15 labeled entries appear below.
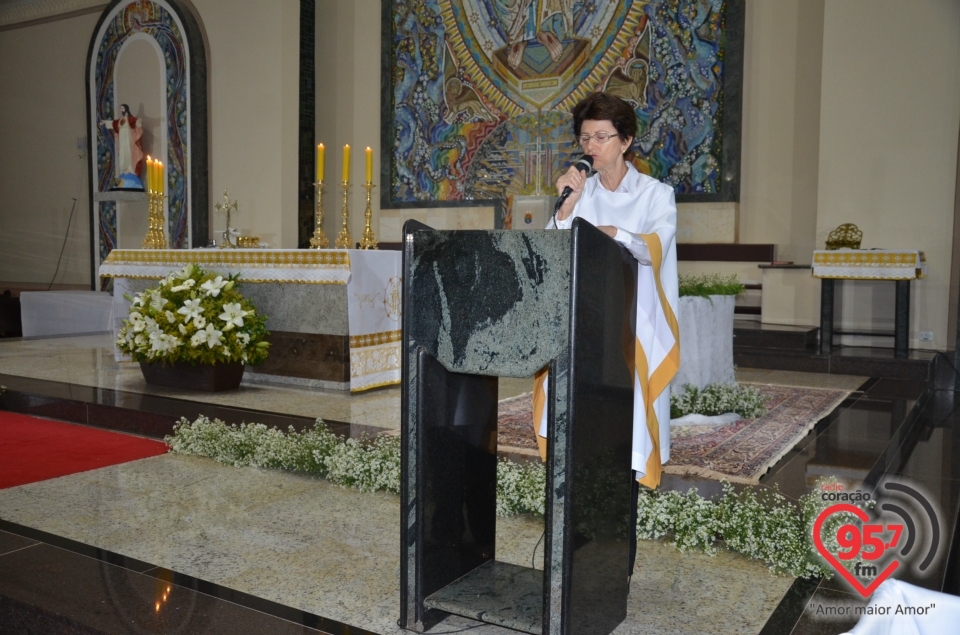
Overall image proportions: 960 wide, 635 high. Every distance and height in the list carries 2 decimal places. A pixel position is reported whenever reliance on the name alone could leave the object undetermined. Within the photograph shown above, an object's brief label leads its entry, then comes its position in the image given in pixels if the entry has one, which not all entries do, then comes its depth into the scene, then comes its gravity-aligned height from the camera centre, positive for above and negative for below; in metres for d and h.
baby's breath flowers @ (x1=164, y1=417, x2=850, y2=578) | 2.83 -0.89
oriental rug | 3.80 -0.88
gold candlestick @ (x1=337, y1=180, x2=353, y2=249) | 6.32 +0.22
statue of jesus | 11.91 +1.72
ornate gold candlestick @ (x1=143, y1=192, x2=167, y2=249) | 7.05 +0.34
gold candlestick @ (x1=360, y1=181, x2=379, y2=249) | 6.36 +0.21
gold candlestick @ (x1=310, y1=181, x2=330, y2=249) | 6.30 +0.24
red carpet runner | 4.04 -1.01
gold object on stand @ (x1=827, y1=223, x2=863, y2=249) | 7.62 +0.33
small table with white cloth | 7.19 +0.03
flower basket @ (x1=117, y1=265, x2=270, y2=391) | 5.62 -0.46
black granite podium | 1.99 -0.36
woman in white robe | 2.36 +0.09
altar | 5.76 -0.31
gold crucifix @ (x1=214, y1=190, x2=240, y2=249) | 6.66 +0.24
